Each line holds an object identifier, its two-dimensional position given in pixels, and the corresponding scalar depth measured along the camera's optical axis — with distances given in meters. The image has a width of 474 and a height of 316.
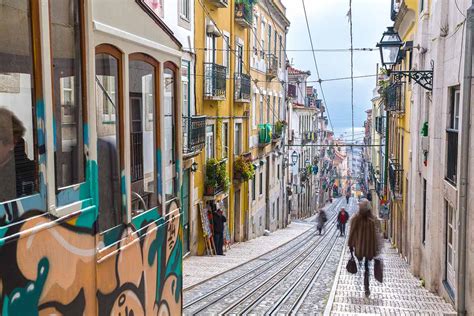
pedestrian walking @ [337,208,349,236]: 27.63
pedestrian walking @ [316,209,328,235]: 28.72
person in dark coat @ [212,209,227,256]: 18.31
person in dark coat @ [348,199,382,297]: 9.83
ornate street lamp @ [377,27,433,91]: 13.04
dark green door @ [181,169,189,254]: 16.75
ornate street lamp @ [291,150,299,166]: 43.11
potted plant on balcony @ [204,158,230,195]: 18.58
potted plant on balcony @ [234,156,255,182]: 22.72
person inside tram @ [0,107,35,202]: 2.51
